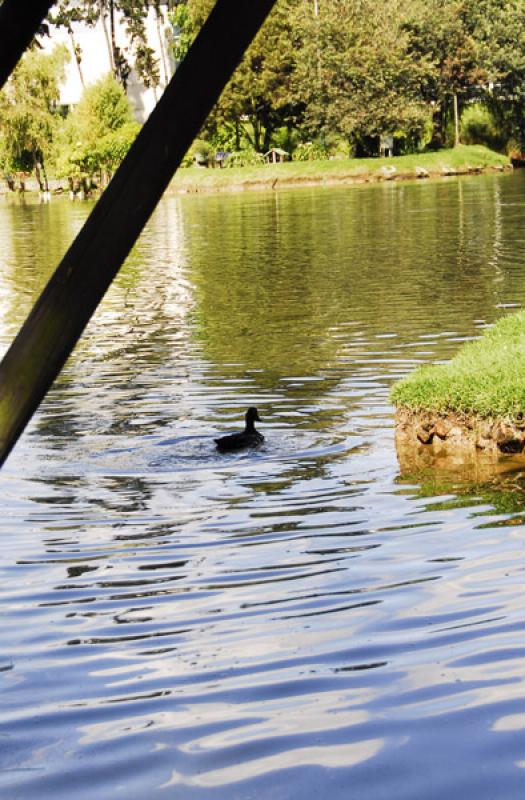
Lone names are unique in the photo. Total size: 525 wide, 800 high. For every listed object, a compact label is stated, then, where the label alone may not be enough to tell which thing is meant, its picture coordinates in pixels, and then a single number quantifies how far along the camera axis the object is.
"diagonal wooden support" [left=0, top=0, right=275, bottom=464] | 3.73
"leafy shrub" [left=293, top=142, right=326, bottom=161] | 88.25
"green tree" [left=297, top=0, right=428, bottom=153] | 83.94
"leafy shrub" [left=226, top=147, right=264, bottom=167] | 88.31
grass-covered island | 11.06
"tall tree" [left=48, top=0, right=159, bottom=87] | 102.06
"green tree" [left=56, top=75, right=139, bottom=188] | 83.94
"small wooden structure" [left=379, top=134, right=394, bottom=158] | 85.94
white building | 106.06
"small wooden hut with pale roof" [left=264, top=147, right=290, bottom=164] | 89.19
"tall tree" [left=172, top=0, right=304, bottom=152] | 87.50
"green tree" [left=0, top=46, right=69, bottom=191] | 82.81
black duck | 11.96
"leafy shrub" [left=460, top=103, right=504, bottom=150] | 92.75
